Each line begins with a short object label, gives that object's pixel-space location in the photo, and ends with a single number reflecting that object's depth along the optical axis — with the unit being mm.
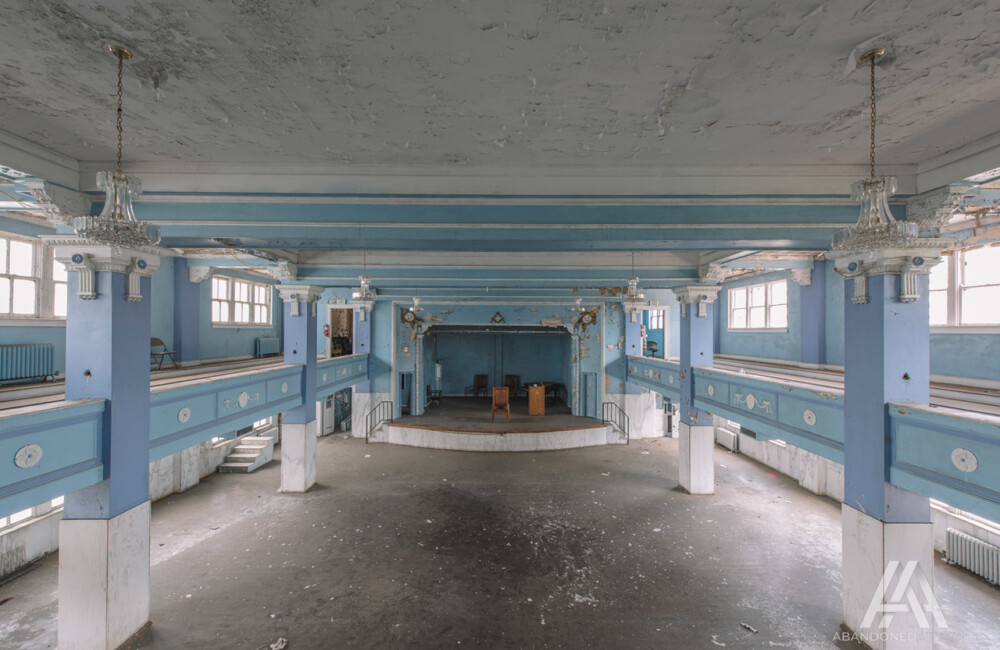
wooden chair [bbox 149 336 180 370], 8070
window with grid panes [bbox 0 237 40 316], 5746
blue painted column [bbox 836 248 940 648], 3789
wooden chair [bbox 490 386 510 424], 12812
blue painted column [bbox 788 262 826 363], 8859
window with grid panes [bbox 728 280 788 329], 10252
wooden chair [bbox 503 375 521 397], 17000
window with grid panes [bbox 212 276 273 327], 10273
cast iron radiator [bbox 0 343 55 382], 5285
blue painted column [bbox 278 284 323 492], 8266
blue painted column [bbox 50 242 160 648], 3791
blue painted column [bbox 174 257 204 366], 8781
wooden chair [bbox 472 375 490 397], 16625
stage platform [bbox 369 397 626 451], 11492
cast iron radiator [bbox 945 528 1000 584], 5387
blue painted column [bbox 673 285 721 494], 8125
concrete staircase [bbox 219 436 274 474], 9625
